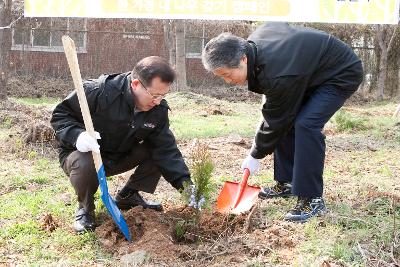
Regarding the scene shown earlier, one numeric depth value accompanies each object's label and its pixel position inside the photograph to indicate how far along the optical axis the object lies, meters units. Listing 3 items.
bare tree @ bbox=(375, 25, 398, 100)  18.02
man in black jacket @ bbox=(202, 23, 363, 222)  3.46
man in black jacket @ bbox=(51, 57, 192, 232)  3.44
